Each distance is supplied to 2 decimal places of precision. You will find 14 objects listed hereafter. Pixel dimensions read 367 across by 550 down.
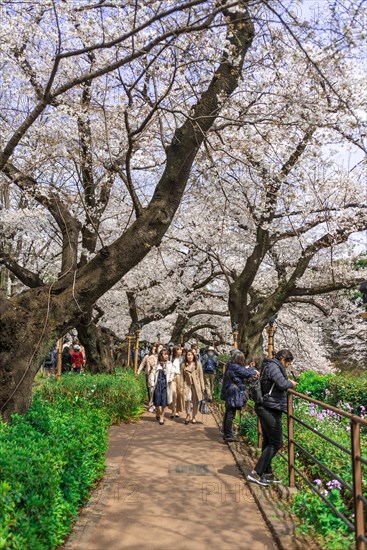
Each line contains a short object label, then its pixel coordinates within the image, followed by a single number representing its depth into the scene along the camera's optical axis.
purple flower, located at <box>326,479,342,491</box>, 5.05
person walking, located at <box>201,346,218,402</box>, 14.15
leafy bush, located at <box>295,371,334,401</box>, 12.55
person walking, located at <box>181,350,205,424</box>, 11.53
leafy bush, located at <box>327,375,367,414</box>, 11.05
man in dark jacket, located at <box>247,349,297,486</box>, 6.25
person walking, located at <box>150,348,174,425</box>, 11.25
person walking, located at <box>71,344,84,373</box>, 19.53
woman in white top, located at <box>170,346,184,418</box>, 12.32
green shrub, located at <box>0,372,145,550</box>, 3.53
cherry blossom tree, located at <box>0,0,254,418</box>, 6.05
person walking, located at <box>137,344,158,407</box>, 13.22
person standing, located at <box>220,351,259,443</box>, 9.10
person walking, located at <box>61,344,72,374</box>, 20.03
